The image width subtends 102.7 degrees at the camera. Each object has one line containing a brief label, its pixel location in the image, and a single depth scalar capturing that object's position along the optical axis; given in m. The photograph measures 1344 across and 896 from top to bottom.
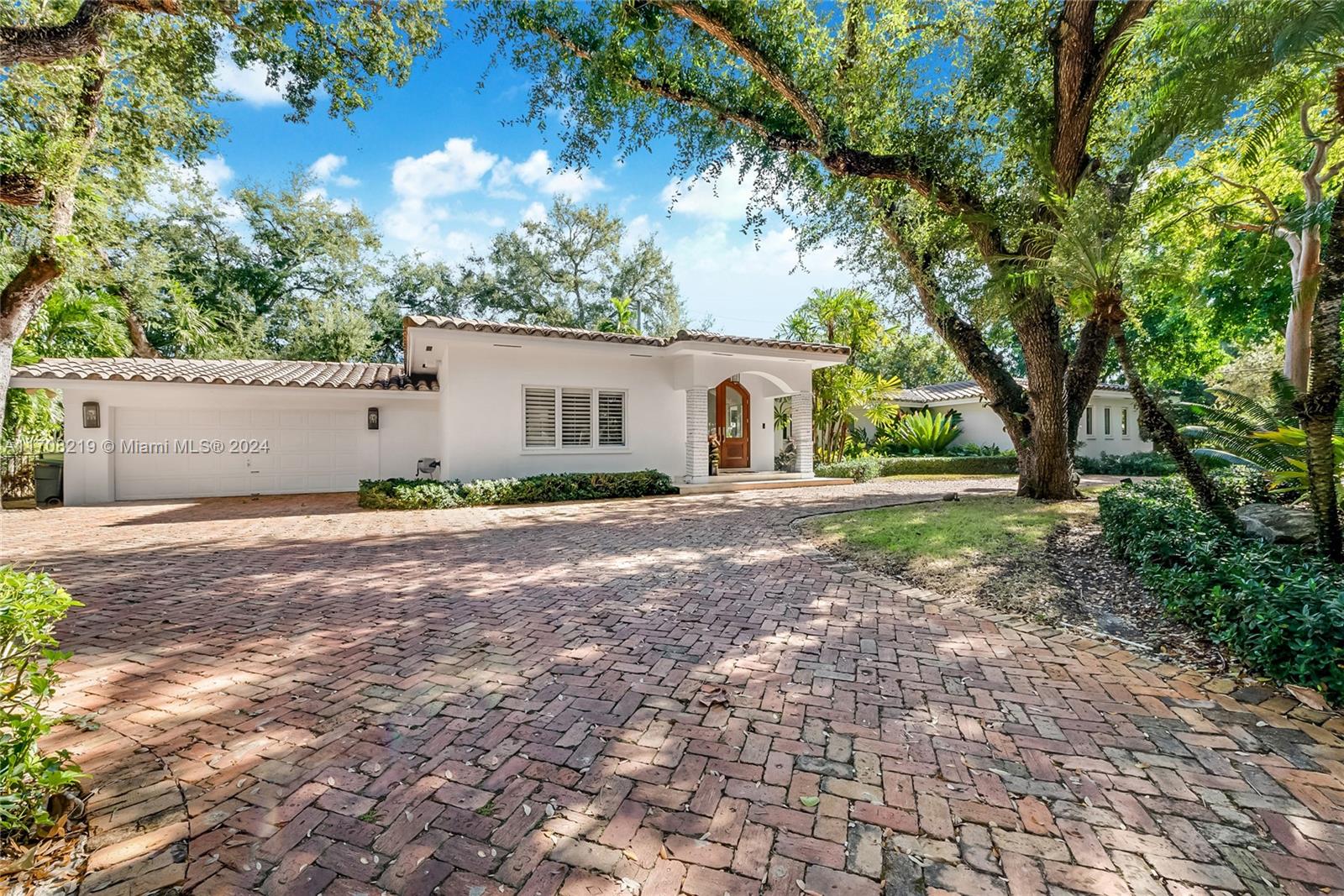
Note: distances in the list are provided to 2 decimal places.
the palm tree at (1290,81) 4.06
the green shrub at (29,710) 1.82
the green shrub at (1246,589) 2.98
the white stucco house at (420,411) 11.76
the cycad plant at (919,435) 20.66
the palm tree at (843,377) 17.19
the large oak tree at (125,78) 7.61
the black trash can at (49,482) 11.93
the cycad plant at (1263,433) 5.34
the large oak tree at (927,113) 8.09
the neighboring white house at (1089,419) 22.67
